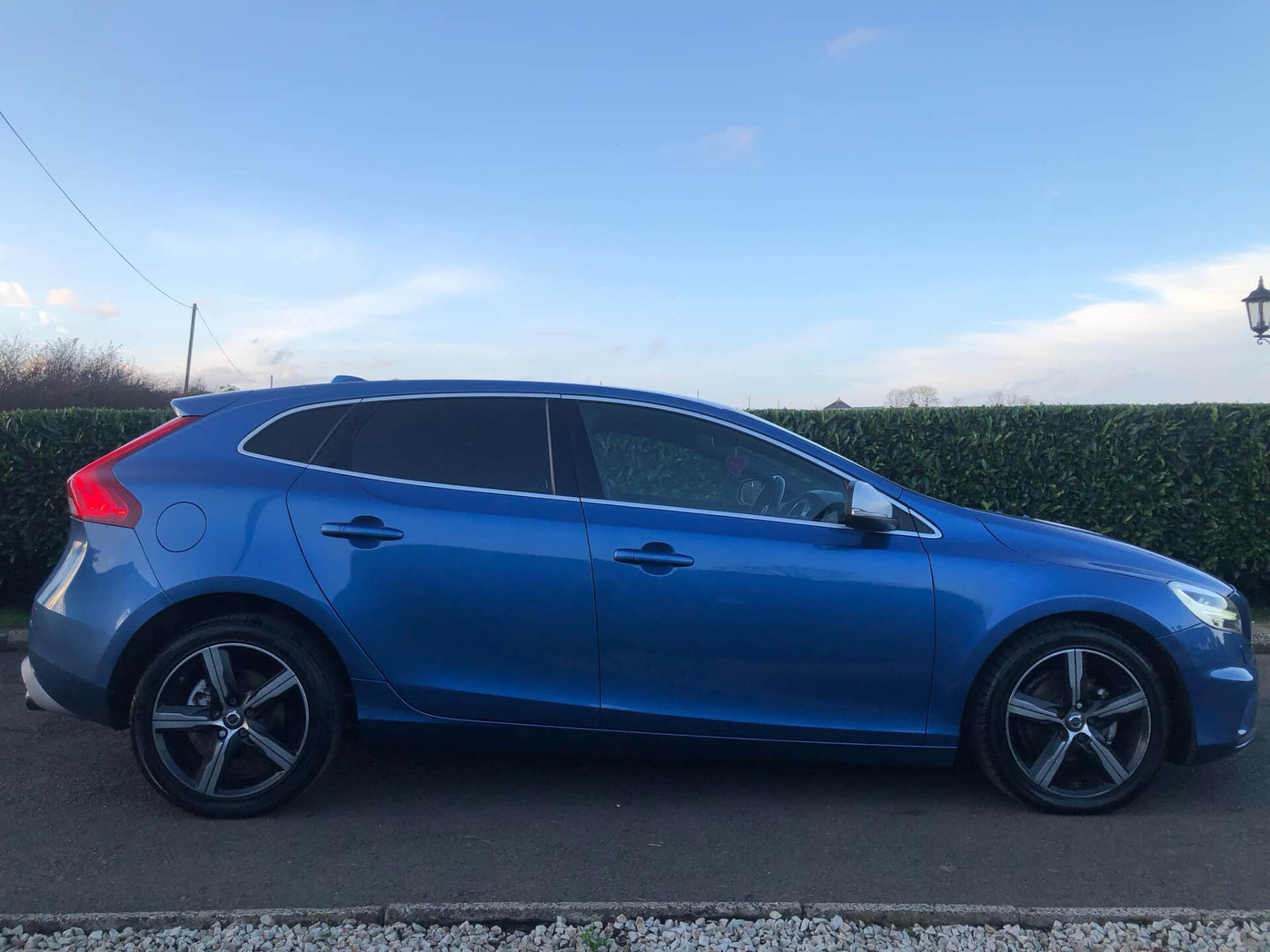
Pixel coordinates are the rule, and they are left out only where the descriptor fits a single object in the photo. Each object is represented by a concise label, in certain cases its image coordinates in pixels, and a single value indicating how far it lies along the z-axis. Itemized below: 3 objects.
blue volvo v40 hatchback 3.58
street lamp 11.68
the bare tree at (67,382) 27.03
